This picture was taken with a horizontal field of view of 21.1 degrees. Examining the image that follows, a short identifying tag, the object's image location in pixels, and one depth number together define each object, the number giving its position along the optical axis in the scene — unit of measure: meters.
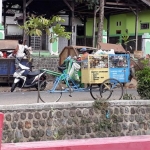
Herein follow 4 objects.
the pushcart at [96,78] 9.80
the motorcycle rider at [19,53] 13.59
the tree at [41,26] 11.88
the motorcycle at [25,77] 12.22
